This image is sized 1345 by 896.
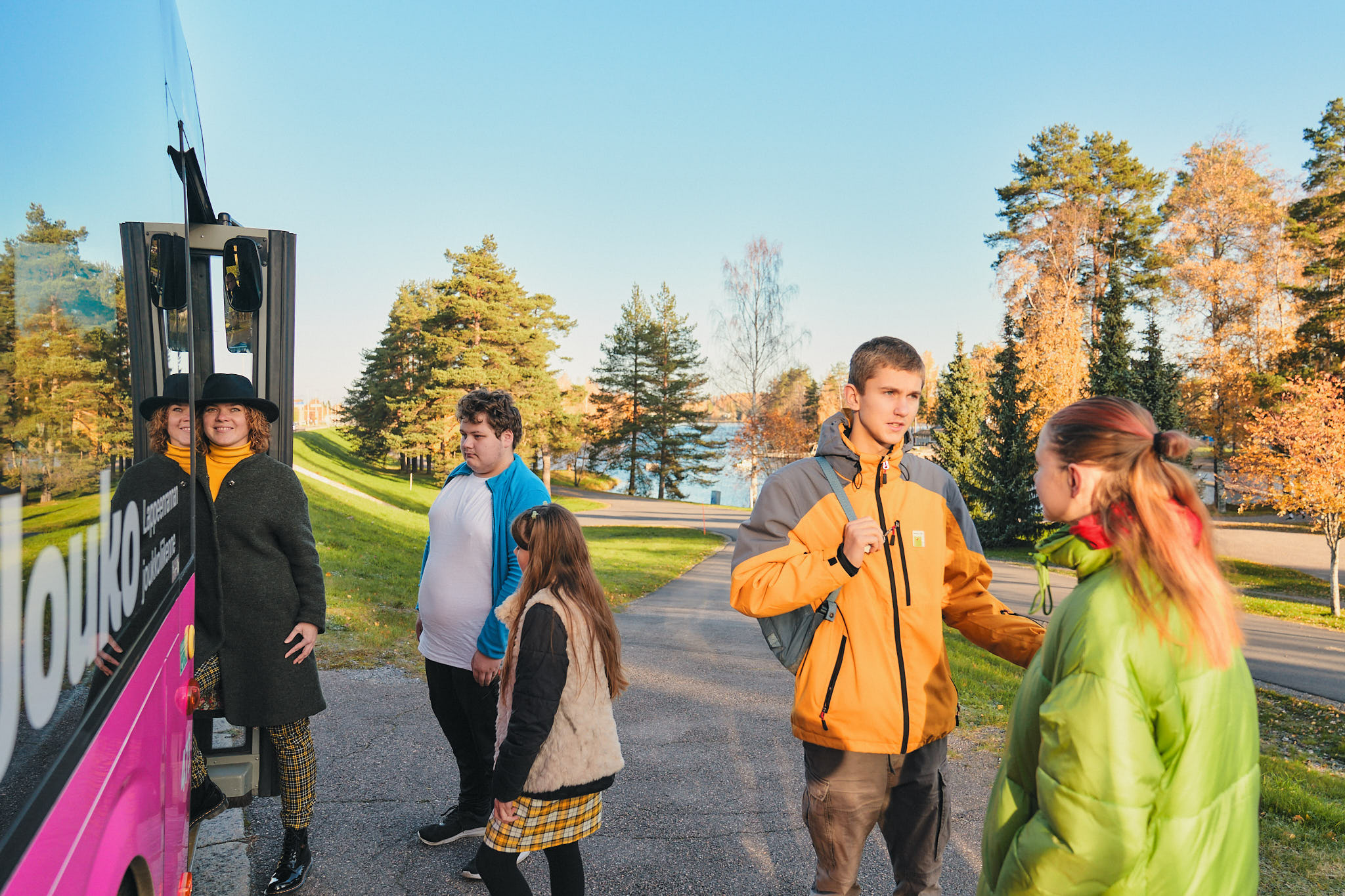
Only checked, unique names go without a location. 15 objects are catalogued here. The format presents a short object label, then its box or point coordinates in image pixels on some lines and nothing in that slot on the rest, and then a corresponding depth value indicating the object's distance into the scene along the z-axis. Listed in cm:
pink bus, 94
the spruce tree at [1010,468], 2992
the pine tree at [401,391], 4097
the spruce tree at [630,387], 5888
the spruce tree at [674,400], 5847
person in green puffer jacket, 153
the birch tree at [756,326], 3309
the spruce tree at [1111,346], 2859
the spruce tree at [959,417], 3269
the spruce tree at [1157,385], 2844
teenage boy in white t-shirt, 360
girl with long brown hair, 249
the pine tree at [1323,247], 3052
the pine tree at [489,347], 3956
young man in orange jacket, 246
